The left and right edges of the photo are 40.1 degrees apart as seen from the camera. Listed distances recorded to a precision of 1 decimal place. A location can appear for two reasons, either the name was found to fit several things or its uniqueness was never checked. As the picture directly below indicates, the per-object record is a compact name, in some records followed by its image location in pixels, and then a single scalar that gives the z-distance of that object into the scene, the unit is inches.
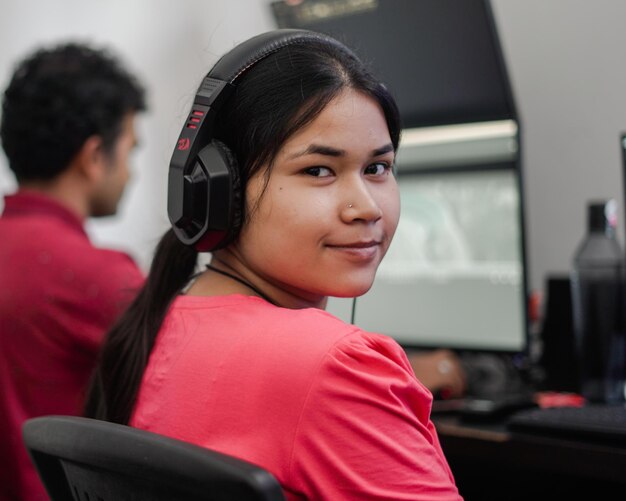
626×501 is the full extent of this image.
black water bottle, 58.3
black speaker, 64.4
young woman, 28.3
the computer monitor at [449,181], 63.1
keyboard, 45.6
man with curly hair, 59.3
